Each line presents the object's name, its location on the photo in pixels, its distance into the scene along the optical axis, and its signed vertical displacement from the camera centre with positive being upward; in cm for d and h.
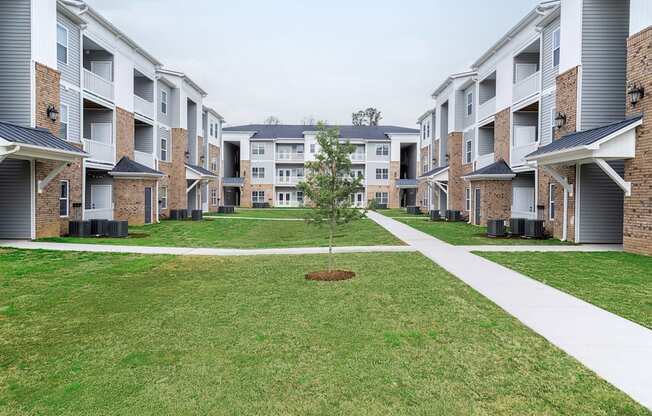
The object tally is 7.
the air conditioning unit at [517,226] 2002 -110
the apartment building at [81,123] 1695 +394
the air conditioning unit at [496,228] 1966 -117
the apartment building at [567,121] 1418 +365
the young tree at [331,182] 1072 +48
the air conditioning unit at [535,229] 1912 -117
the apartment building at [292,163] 5994 +522
